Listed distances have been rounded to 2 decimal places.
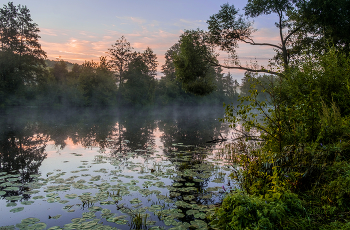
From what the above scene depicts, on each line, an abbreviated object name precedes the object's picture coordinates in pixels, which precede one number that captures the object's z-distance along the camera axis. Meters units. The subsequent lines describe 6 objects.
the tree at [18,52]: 48.97
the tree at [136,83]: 66.06
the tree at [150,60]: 74.91
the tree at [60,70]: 69.39
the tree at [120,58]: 68.31
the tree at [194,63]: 23.22
